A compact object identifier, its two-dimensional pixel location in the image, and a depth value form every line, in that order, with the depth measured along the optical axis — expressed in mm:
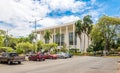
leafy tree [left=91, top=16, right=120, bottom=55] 26792
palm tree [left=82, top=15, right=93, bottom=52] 30133
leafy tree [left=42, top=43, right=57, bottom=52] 33227
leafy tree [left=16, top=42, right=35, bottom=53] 29164
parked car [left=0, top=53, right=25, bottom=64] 11037
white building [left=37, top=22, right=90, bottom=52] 35312
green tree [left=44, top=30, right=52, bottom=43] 38775
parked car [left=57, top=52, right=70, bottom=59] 19495
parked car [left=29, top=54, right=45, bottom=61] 14522
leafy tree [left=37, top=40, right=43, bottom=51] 34167
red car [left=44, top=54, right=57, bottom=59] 17932
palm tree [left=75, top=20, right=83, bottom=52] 30449
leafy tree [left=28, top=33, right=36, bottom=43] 42797
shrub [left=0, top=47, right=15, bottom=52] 23566
